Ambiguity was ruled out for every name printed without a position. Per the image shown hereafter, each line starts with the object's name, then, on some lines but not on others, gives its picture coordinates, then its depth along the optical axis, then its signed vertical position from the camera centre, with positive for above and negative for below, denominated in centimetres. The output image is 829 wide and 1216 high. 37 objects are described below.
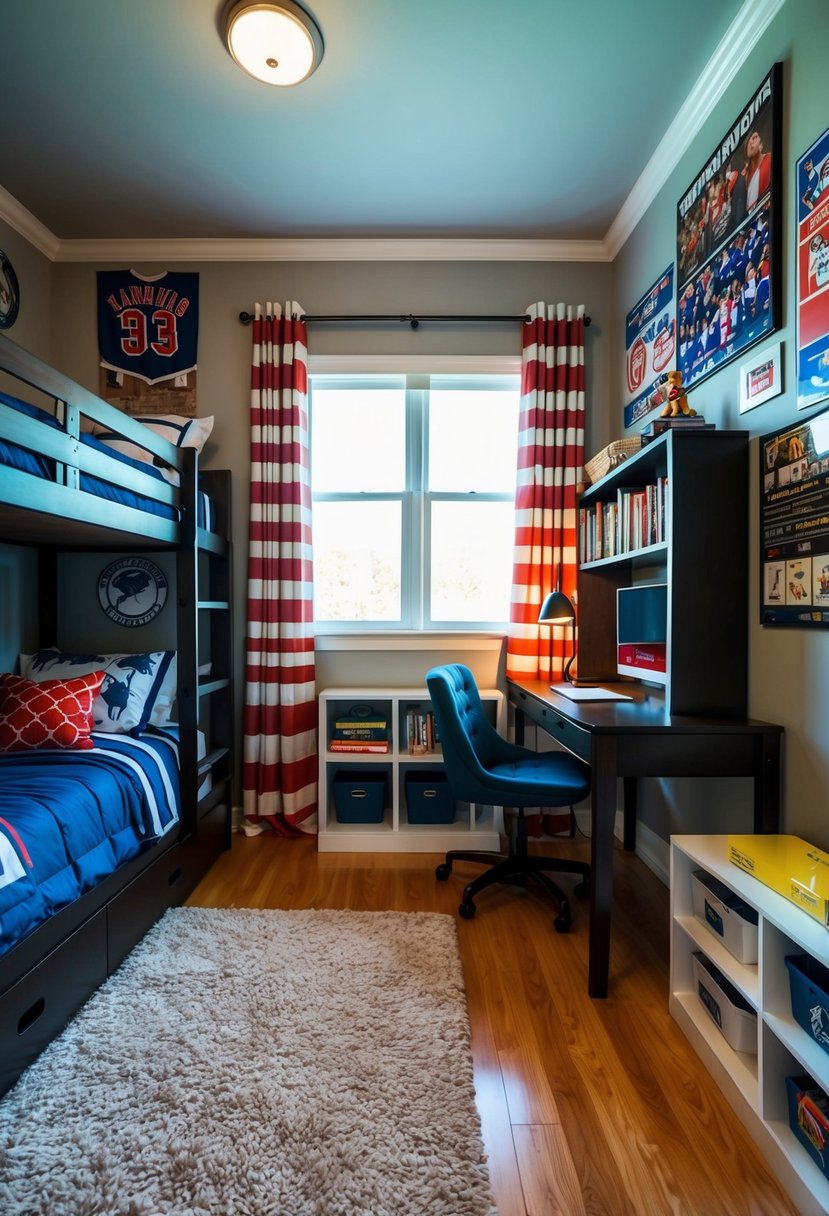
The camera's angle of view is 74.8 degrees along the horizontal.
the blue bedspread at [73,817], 125 -58
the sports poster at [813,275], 138 +90
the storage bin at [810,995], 100 -73
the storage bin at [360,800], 259 -90
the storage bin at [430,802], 256 -89
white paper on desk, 206 -31
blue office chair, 191 -61
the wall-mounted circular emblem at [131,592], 276 +10
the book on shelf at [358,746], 258 -63
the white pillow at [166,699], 236 -38
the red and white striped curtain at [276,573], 269 +20
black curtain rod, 271 +149
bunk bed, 131 -50
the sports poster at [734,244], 156 +122
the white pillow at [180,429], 255 +87
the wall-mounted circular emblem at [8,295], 248 +147
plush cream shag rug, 102 -108
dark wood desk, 154 -42
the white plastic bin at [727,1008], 125 -94
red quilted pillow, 197 -38
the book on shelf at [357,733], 262 -58
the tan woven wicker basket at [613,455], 211 +65
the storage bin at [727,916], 124 -73
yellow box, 109 -58
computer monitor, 194 -6
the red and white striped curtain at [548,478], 268 +68
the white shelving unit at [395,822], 254 -101
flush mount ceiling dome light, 160 +177
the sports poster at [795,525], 140 +25
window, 290 +58
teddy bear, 188 +75
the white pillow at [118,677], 220 -28
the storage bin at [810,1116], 98 -94
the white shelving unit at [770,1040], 100 -83
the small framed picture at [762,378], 158 +72
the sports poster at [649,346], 223 +119
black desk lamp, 228 +2
